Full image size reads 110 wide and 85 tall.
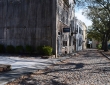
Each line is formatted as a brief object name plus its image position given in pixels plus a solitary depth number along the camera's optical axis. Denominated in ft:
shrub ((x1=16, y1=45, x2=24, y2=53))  38.23
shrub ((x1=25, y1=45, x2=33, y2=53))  37.32
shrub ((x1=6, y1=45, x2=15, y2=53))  38.74
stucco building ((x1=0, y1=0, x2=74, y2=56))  37.90
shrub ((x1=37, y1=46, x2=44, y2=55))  36.54
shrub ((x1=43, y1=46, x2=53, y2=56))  35.21
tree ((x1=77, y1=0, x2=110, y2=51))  58.24
